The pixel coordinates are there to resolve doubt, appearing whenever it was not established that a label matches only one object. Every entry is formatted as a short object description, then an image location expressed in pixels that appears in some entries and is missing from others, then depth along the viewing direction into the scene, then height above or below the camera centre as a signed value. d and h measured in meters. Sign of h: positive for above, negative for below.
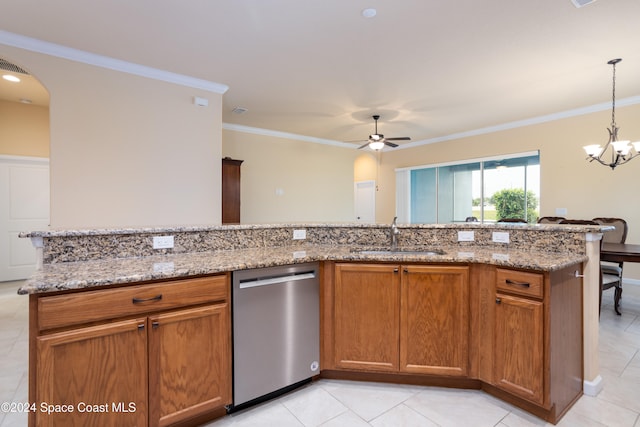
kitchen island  1.41 -0.34
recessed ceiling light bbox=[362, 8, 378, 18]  2.45 +1.57
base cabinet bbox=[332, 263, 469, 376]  1.99 -0.69
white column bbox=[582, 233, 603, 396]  1.96 -0.67
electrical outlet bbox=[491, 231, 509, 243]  2.28 -0.18
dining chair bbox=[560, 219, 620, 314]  3.29 -0.73
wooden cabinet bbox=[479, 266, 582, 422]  1.69 -0.72
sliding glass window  5.74 +0.45
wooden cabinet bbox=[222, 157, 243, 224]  4.92 +0.34
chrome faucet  2.39 -0.18
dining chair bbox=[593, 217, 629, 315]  3.43 -0.63
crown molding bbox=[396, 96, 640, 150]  4.50 +1.58
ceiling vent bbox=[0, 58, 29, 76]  3.51 +1.67
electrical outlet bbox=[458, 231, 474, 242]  2.42 -0.19
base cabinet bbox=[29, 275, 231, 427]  1.32 -0.67
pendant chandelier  3.50 +0.79
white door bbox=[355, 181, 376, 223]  8.33 +0.32
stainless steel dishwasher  1.77 -0.72
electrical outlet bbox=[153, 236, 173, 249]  2.00 -0.20
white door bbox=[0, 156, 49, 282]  4.93 +0.06
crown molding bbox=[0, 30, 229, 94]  2.82 +1.54
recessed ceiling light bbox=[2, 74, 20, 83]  4.00 +1.73
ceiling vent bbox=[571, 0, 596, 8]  2.29 +1.54
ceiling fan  5.00 +1.14
